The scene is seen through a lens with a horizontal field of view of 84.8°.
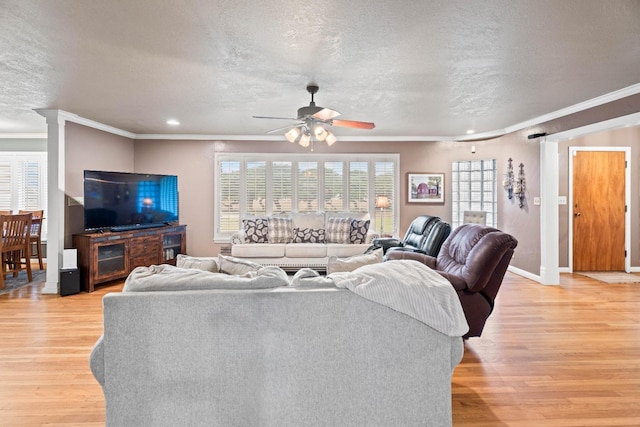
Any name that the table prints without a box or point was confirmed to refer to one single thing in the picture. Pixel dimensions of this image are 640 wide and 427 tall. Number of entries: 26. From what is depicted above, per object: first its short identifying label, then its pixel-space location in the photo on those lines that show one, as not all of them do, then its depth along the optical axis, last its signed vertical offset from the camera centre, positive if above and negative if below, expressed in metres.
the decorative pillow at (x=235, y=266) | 2.09 -0.33
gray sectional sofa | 1.70 -0.73
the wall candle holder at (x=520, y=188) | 5.89 +0.41
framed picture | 7.16 +0.53
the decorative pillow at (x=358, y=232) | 6.04 -0.35
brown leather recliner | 2.76 -0.48
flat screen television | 5.20 +0.19
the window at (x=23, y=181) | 6.95 +0.62
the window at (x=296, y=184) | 6.99 +0.56
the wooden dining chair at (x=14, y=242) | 5.09 -0.45
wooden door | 6.04 +0.03
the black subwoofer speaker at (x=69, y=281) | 4.74 -0.95
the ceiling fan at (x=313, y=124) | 3.62 +0.95
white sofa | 5.75 -0.48
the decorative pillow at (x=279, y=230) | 5.99 -0.31
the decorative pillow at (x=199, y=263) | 2.15 -0.32
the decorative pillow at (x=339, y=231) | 6.08 -0.33
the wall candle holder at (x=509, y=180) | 6.16 +0.57
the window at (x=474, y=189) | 6.75 +0.46
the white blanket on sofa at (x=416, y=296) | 1.76 -0.43
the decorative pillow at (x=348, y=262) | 2.50 -0.37
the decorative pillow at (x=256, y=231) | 6.00 -0.33
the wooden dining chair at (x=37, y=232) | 5.88 -0.36
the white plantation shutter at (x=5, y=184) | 6.95 +0.56
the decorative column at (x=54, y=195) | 4.91 +0.24
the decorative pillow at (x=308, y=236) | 6.09 -0.42
